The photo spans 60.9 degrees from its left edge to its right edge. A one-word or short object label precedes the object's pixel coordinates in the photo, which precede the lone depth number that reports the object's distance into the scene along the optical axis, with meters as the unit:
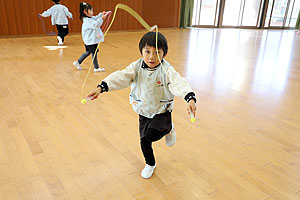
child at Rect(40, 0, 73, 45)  6.07
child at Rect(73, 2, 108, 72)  3.66
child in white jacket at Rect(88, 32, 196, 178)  1.35
